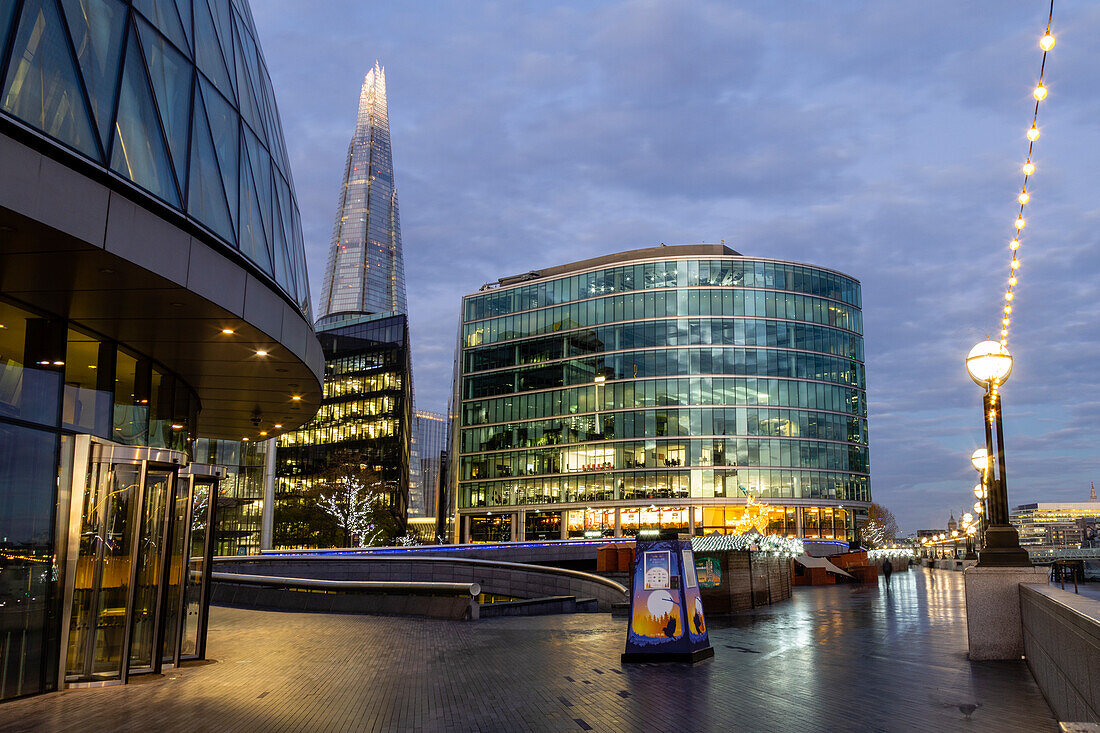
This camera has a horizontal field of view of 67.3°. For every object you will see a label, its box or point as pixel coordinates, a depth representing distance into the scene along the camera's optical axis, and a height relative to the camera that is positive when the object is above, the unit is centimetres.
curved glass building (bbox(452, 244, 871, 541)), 8550 +1016
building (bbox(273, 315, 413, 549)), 11044 +1165
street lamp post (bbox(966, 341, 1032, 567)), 1351 +47
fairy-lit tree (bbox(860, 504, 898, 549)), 10955 -426
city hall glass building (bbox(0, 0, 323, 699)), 948 +265
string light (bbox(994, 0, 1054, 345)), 1063 +553
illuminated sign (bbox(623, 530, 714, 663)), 1459 -195
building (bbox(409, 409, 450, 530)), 17892 -560
